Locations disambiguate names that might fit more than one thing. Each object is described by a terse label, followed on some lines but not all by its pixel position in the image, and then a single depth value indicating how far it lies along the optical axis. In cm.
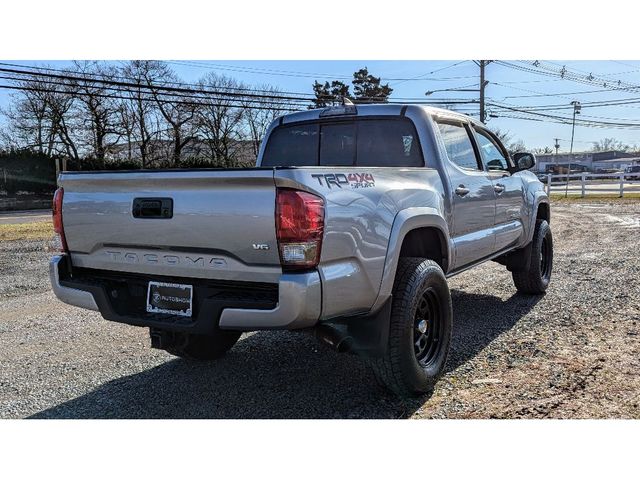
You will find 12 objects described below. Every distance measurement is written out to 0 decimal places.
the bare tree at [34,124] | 3794
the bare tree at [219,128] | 4109
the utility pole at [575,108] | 5152
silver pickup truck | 276
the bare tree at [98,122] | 3850
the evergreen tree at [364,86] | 4850
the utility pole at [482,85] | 3550
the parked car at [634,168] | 6861
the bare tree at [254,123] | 4382
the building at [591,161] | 8724
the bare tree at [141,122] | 3975
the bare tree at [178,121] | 4000
